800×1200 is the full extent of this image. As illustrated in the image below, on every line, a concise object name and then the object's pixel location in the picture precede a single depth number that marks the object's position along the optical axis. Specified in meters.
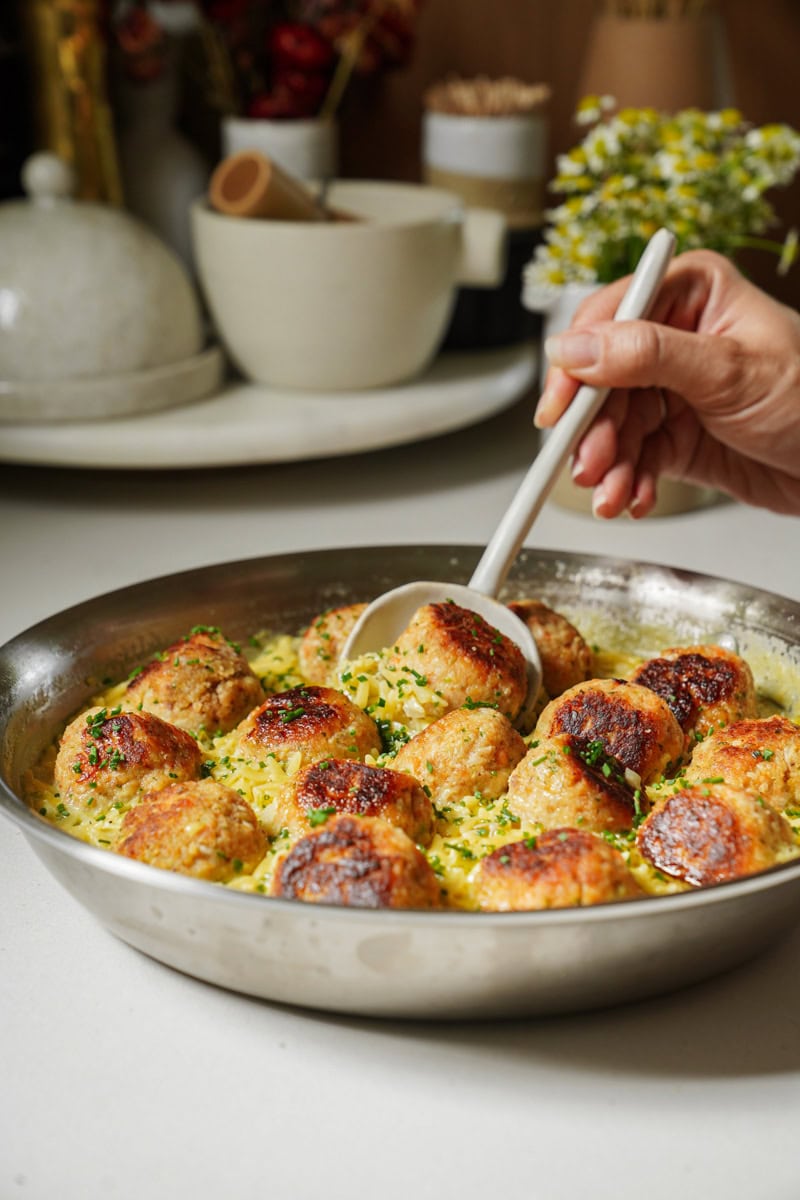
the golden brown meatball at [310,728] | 0.57
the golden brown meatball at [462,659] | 0.59
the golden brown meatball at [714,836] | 0.50
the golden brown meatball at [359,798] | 0.52
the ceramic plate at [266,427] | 0.86
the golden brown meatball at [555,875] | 0.48
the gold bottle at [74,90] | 1.02
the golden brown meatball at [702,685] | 0.60
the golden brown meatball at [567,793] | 0.53
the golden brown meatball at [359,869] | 0.47
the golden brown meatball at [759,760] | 0.55
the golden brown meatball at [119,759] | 0.55
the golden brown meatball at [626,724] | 0.57
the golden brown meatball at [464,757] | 0.55
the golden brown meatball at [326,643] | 0.65
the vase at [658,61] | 1.03
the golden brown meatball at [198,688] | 0.60
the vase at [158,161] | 1.11
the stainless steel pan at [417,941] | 0.44
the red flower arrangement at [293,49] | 1.06
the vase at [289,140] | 1.07
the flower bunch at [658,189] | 0.89
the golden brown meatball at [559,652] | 0.64
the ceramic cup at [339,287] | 0.90
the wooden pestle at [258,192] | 0.90
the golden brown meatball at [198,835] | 0.50
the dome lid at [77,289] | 0.87
